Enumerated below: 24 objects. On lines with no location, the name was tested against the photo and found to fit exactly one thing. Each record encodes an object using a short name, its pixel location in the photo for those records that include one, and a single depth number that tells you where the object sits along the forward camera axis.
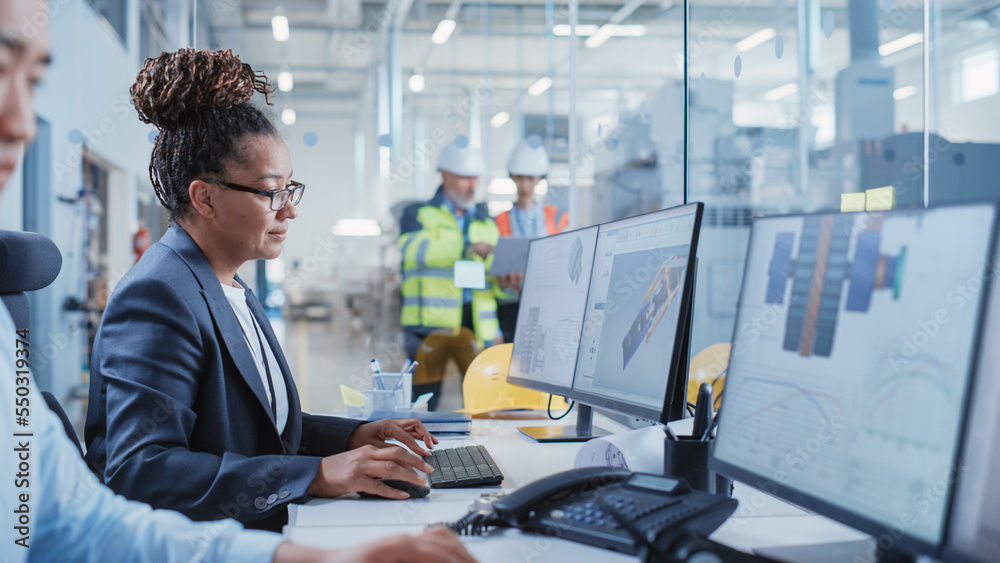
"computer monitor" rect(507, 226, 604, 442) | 1.67
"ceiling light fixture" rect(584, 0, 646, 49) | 9.07
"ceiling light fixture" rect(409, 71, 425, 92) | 7.11
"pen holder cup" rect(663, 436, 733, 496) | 1.06
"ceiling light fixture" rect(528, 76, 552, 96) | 8.32
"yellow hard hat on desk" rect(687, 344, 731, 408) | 2.34
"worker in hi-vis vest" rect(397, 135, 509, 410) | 4.25
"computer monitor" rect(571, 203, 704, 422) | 1.23
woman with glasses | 1.16
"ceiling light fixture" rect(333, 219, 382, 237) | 6.64
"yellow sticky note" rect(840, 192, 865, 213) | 2.61
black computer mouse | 1.23
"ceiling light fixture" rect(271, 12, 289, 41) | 7.66
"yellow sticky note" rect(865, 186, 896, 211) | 2.44
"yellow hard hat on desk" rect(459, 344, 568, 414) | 2.39
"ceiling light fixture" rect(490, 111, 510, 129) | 7.43
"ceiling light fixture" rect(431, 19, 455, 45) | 7.69
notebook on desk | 1.83
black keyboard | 1.30
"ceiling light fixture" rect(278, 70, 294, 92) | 8.16
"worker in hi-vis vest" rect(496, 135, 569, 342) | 4.26
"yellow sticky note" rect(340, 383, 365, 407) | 2.20
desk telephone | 0.82
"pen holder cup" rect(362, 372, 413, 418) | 1.91
